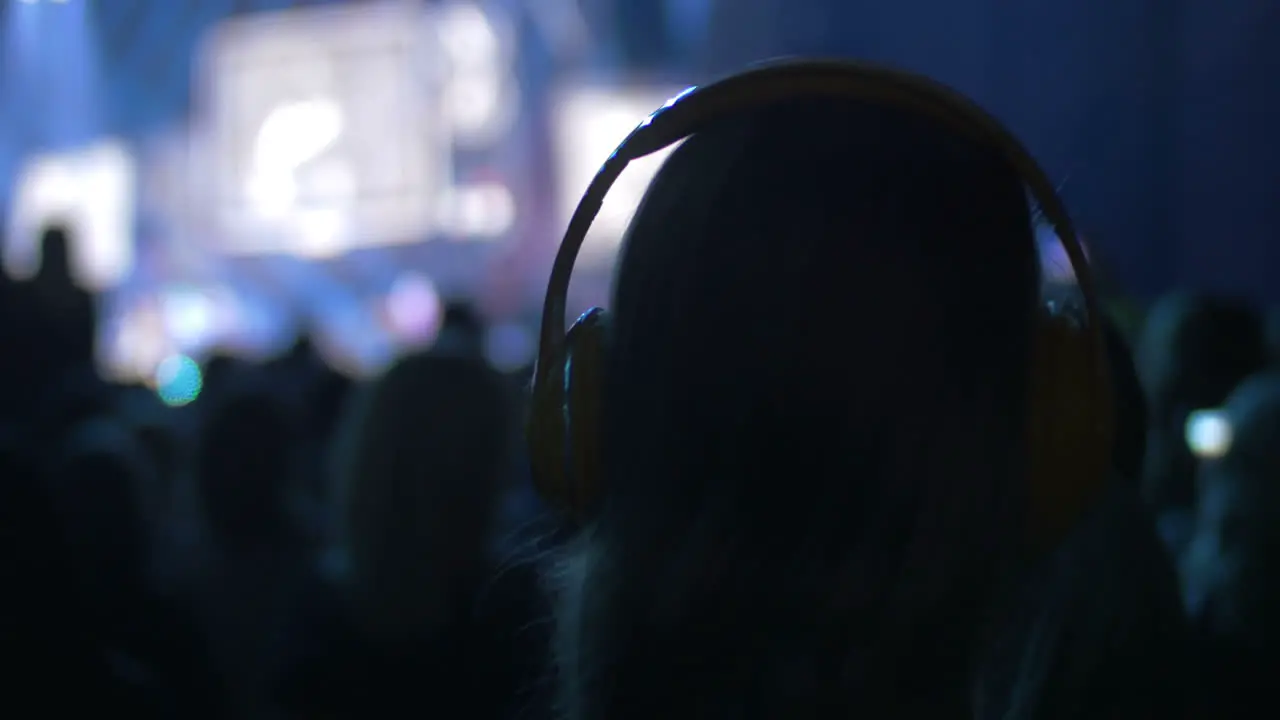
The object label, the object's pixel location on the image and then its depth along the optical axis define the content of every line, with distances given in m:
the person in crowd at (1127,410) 1.62
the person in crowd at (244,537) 3.37
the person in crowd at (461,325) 3.42
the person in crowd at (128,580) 3.06
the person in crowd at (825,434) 1.47
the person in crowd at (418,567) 2.86
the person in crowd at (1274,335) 4.24
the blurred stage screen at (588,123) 13.90
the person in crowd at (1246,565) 2.44
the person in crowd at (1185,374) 3.40
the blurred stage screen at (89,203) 15.41
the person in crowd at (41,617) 2.67
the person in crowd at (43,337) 4.65
